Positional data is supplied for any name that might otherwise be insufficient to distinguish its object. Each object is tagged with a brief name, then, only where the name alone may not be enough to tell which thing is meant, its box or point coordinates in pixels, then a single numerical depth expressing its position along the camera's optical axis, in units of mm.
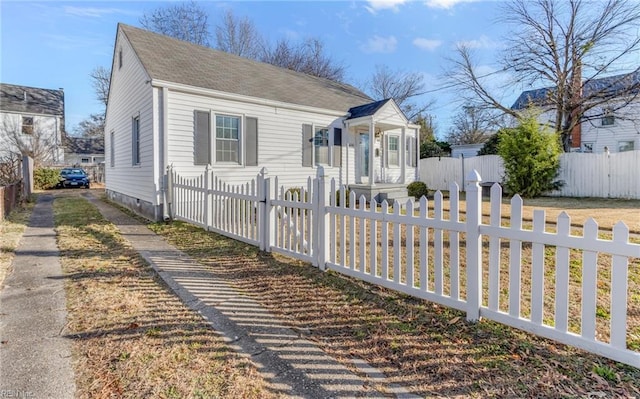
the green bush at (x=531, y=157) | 13438
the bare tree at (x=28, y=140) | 24912
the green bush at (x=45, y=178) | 20359
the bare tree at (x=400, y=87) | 32281
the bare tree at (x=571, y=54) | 15914
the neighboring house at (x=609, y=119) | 16656
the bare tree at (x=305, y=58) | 28688
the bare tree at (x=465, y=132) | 33812
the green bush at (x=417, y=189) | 12000
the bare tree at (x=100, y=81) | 32062
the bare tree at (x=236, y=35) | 25688
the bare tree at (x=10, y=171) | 13577
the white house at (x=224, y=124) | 9047
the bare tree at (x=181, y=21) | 23922
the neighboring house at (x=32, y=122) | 25562
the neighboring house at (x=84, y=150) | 34812
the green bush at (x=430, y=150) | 23188
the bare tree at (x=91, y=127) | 36719
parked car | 21688
